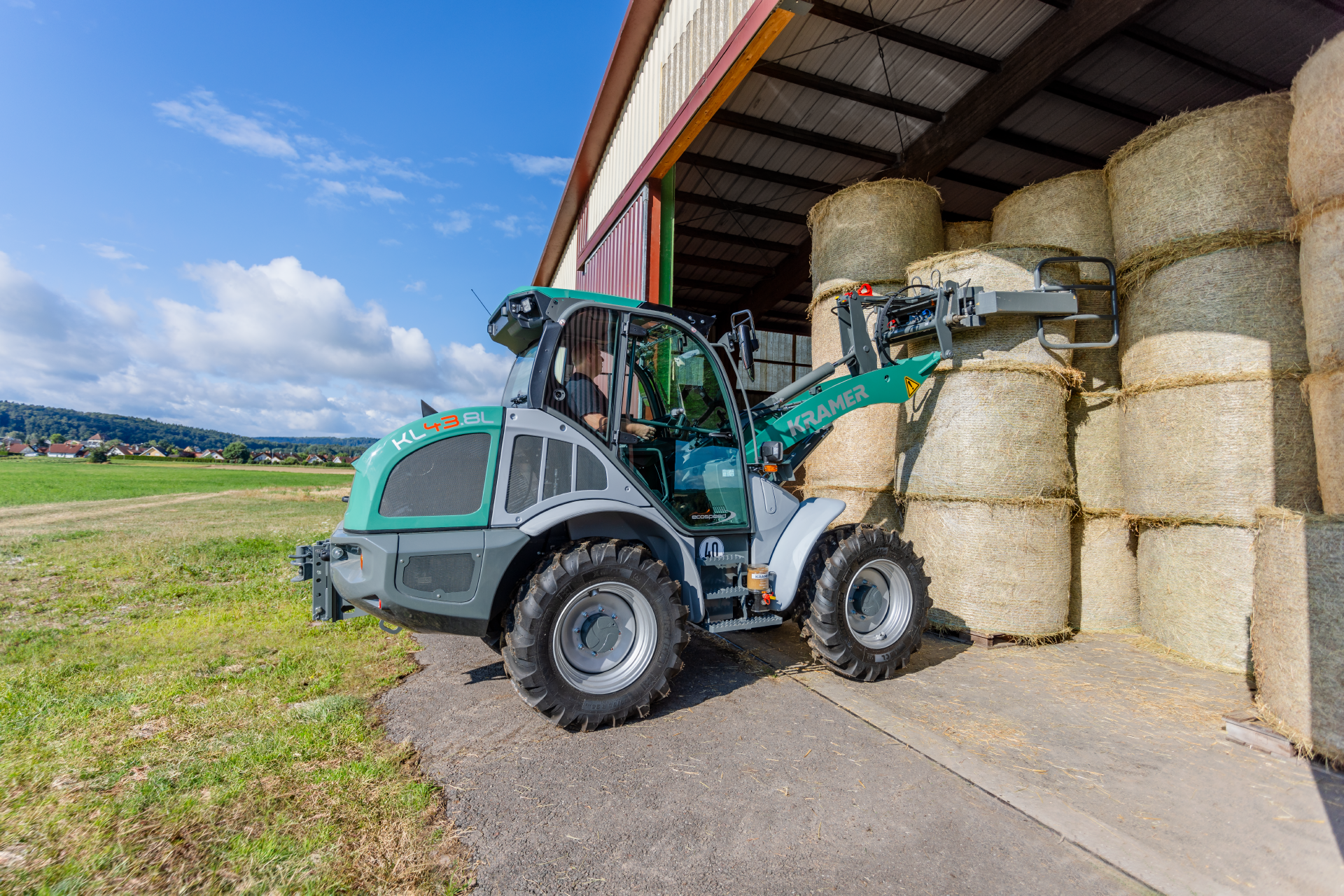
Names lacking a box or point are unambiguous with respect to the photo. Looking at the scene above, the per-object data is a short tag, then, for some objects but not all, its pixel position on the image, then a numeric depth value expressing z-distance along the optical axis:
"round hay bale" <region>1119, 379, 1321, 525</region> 4.09
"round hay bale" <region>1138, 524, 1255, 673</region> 4.17
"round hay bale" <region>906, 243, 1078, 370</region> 4.98
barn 6.17
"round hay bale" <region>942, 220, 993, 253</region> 6.46
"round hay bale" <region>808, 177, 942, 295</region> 5.98
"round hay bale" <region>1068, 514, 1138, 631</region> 5.11
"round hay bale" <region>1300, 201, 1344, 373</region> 3.49
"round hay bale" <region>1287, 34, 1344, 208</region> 3.55
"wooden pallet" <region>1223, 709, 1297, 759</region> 3.03
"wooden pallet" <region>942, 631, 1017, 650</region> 4.86
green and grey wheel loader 3.29
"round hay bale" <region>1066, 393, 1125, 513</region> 5.20
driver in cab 3.79
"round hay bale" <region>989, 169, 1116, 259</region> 5.36
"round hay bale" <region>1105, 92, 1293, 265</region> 4.27
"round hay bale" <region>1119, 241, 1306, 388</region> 4.18
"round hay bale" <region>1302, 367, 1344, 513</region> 3.33
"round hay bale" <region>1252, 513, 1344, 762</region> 2.91
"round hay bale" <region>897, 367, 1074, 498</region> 4.92
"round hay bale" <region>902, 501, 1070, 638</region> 4.86
